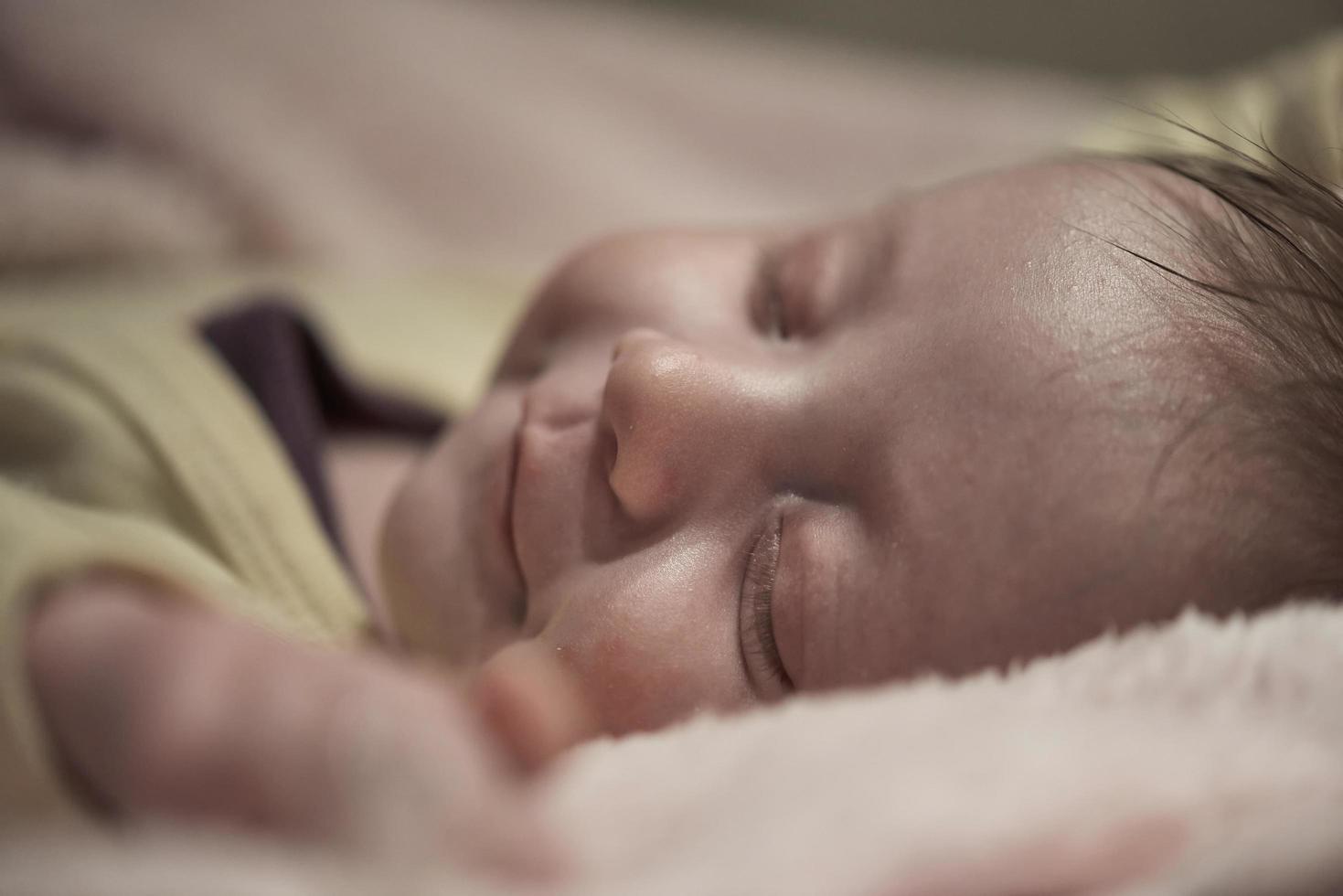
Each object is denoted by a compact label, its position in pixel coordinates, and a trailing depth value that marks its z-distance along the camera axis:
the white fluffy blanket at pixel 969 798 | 0.25
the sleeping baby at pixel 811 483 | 0.27
